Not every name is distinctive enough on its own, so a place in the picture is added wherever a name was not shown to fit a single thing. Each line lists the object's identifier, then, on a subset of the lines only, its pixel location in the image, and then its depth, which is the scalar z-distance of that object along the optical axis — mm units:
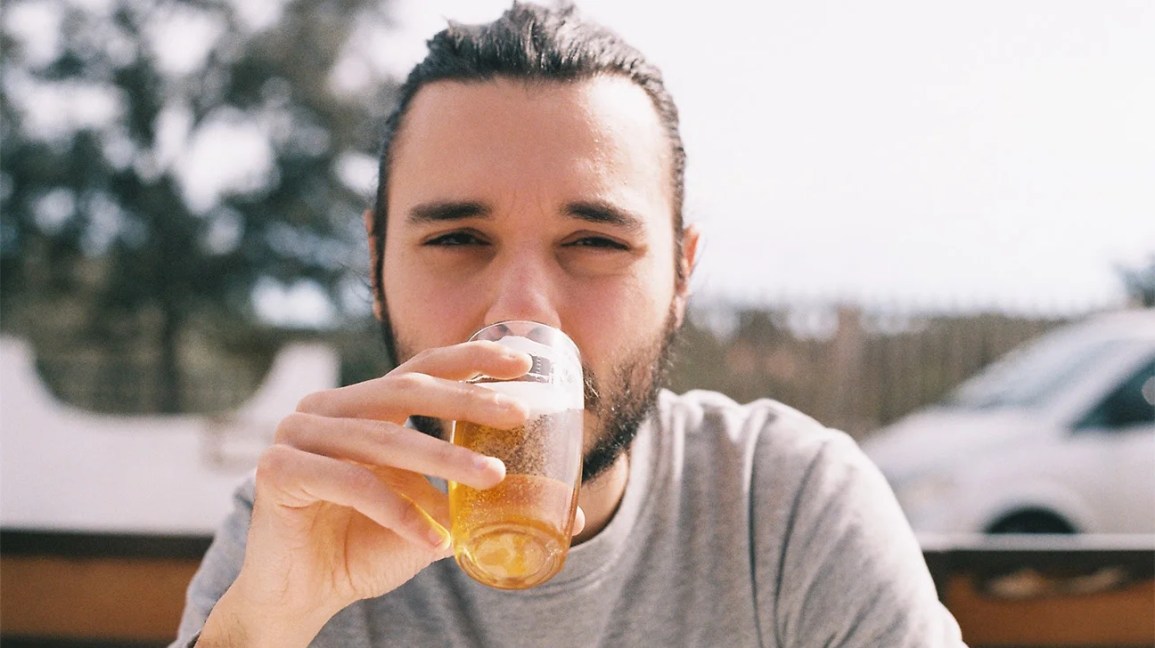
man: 1241
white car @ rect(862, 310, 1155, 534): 4480
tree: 12391
